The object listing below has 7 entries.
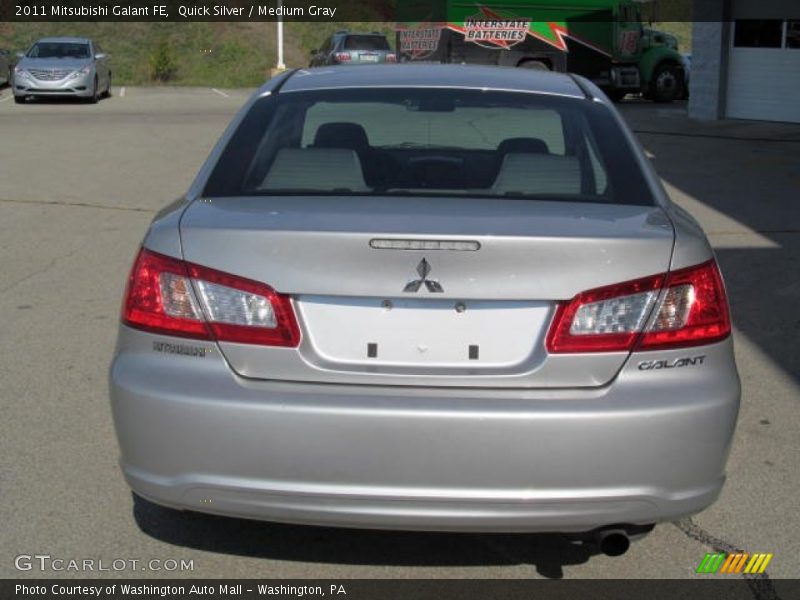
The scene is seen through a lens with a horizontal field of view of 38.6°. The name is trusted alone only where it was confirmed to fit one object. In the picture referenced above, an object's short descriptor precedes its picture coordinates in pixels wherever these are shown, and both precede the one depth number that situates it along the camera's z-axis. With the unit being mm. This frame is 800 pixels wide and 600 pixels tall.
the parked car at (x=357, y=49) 30266
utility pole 35062
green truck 27172
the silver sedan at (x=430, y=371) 3143
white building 20719
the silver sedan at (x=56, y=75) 24859
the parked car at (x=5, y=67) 30167
